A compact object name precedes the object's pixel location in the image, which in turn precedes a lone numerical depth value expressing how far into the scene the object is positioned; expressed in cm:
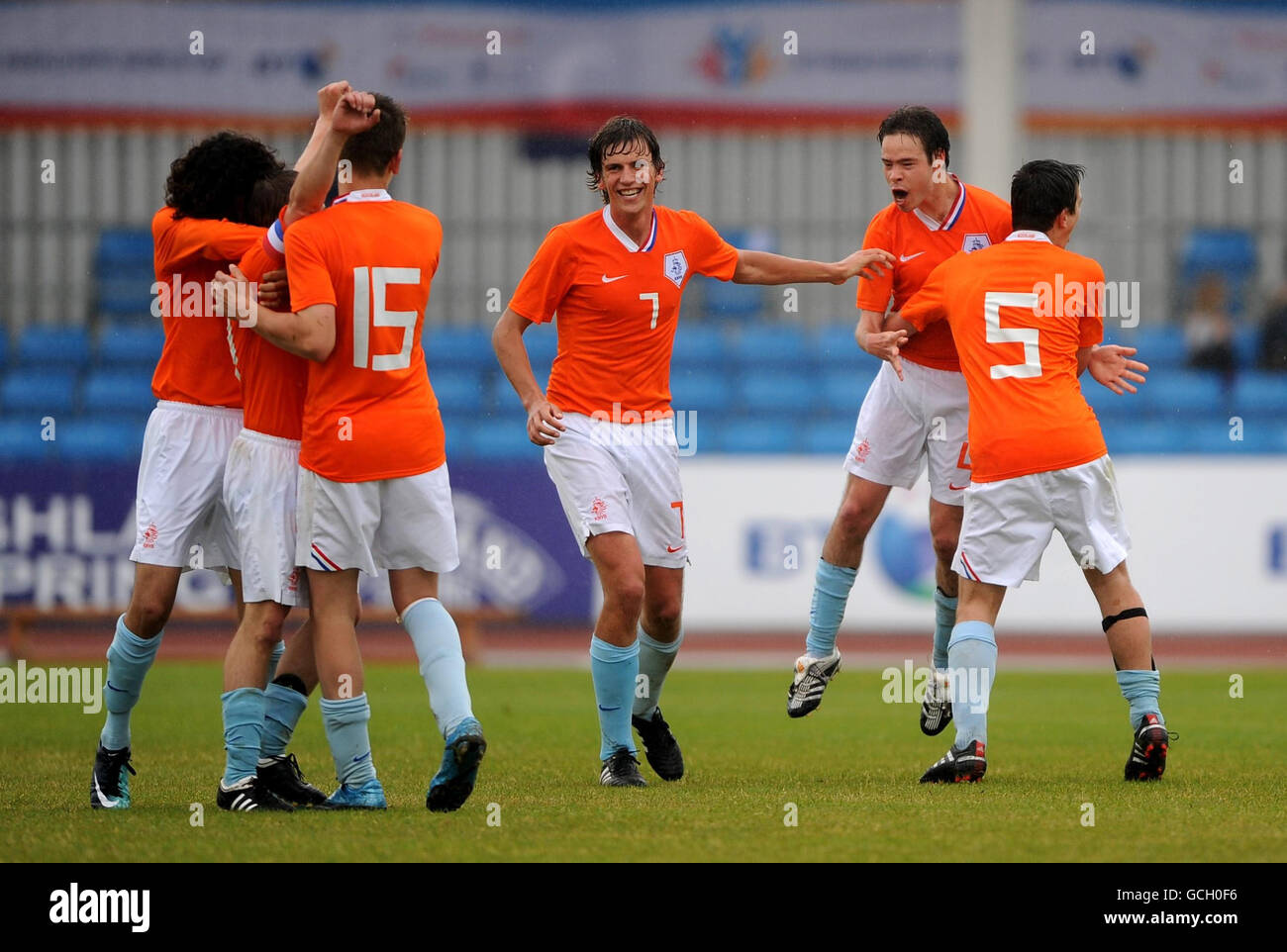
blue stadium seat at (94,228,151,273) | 1777
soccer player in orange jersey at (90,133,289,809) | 585
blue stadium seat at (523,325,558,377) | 1644
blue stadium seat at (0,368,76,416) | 1619
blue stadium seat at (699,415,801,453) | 1577
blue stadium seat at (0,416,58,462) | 1542
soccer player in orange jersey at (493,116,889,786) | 631
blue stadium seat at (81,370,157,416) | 1625
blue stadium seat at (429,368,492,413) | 1591
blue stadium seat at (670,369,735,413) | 1631
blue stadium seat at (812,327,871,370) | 1712
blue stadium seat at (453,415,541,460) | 1512
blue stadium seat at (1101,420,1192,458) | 1553
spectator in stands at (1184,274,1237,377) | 1689
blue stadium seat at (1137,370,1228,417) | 1662
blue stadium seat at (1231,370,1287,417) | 1659
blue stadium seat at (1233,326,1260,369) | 1791
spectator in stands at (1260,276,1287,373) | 1705
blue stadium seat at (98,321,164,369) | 1684
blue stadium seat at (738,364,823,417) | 1652
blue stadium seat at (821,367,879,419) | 1638
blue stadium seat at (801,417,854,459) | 1553
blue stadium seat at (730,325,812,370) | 1722
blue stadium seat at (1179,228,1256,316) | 1867
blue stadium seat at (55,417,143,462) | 1537
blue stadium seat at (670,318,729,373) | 1703
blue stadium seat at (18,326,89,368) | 1714
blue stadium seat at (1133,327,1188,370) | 1761
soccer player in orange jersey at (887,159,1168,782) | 617
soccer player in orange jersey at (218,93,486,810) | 540
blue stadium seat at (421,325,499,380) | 1675
